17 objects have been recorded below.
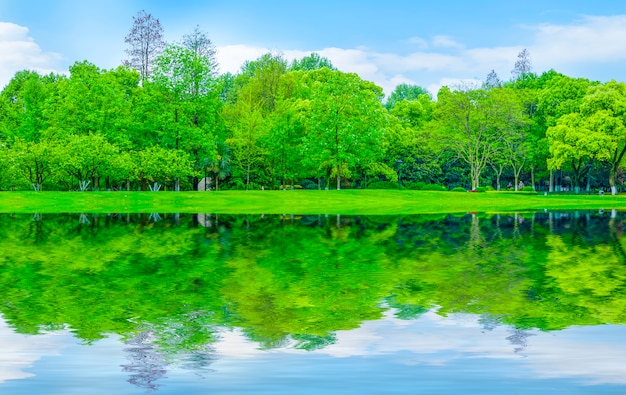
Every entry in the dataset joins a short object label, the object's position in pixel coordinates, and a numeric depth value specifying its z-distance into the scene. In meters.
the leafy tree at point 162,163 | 66.38
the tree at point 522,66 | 111.56
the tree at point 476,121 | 88.56
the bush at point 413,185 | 85.95
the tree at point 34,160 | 65.62
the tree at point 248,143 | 78.75
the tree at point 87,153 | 64.06
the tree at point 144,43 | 91.81
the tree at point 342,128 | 74.44
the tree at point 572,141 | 80.94
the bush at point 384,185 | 85.47
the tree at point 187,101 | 70.06
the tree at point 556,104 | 93.50
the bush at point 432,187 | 84.93
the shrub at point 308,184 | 89.44
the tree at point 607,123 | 80.94
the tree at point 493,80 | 106.03
